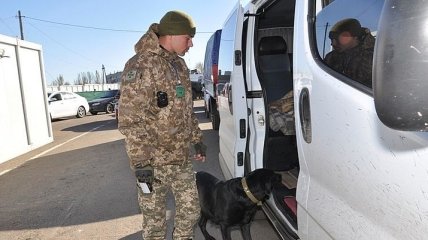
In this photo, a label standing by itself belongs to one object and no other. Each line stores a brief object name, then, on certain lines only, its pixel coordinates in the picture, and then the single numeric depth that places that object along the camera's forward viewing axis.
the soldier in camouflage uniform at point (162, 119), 2.54
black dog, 2.95
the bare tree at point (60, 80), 71.81
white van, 0.85
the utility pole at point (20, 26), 40.19
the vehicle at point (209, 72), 9.09
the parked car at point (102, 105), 22.03
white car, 18.41
